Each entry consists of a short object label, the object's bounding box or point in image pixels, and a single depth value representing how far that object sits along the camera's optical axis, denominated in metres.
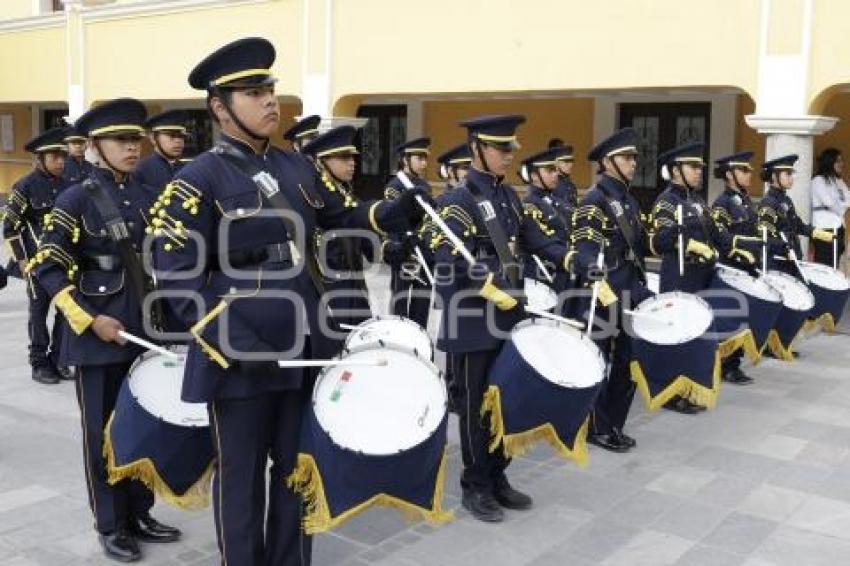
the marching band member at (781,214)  7.95
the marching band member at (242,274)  2.88
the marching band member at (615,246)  5.39
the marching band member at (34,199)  6.52
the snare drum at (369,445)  3.02
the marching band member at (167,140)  4.91
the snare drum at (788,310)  7.12
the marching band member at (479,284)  4.27
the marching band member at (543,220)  4.69
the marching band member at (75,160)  7.41
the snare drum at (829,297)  7.64
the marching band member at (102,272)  3.69
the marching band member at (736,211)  7.30
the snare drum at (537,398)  4.01
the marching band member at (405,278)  7.16
